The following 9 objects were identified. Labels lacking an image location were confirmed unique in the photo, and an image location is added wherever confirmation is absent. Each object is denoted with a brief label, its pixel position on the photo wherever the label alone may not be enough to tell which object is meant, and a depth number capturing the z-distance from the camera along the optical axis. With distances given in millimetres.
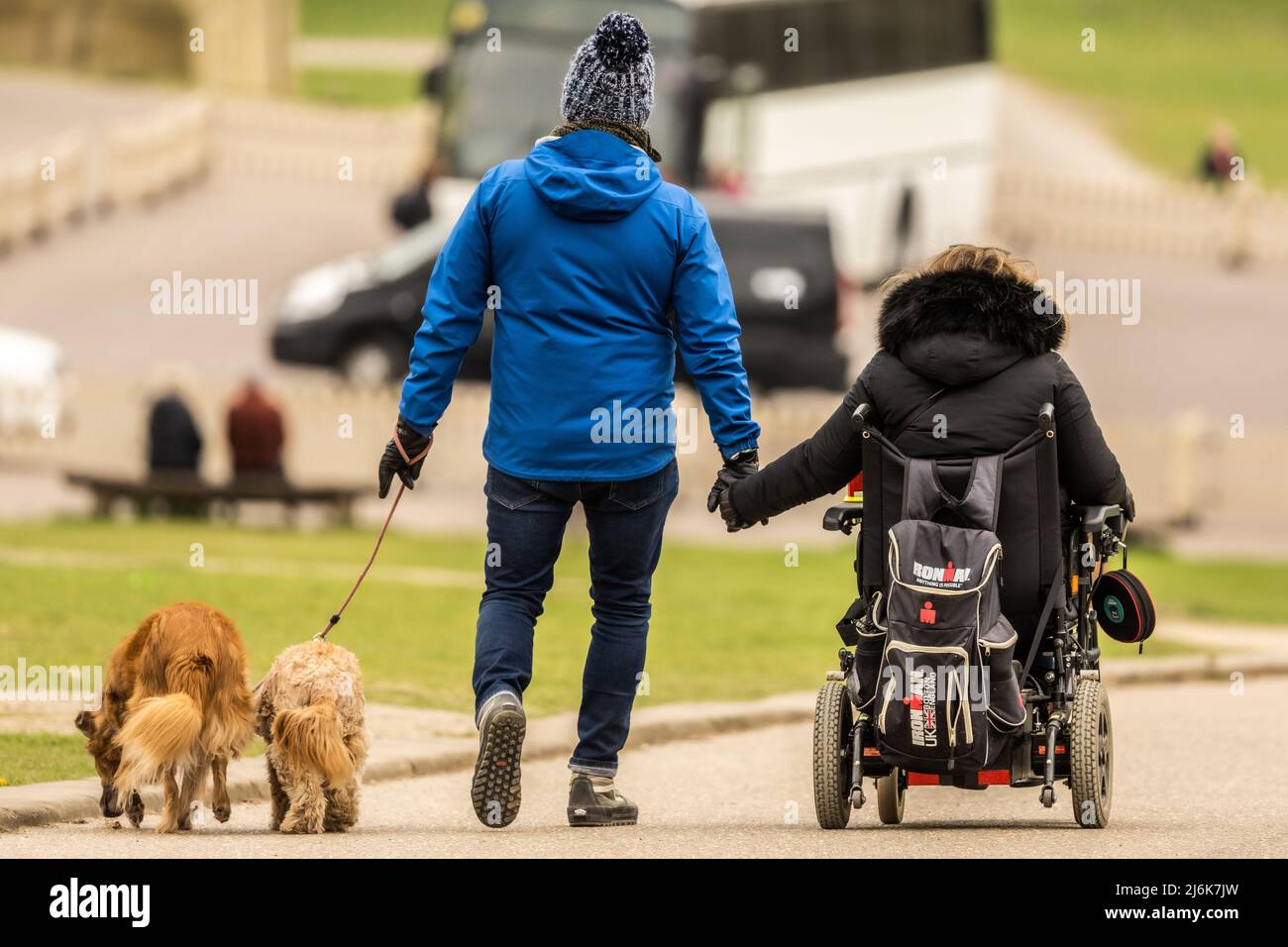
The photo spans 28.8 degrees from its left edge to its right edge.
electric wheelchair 6680
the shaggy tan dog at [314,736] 6738
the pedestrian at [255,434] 22234
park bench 21125
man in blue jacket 6785
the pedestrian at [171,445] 22359
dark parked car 26672
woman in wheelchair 6496
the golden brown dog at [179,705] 6652
